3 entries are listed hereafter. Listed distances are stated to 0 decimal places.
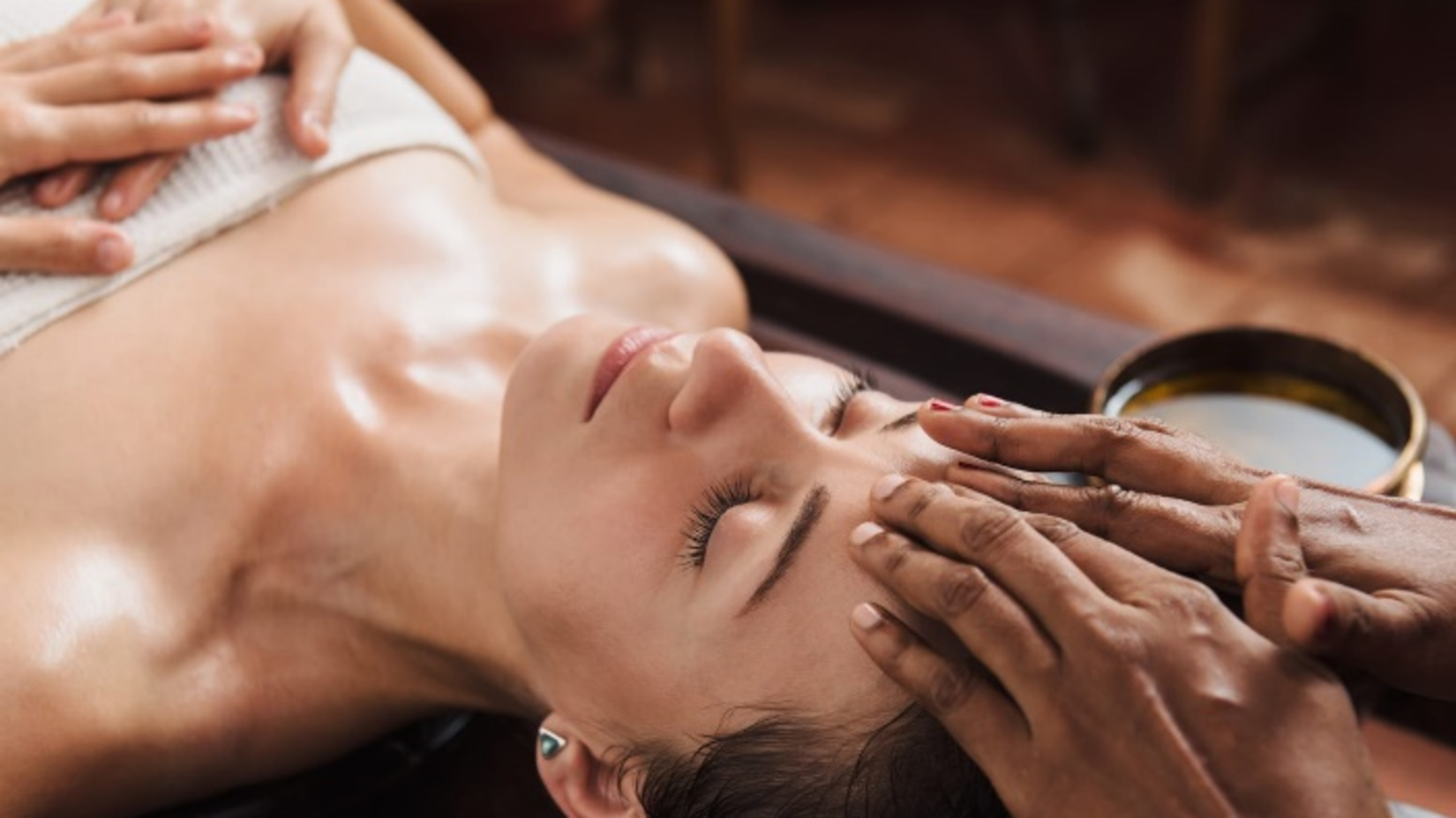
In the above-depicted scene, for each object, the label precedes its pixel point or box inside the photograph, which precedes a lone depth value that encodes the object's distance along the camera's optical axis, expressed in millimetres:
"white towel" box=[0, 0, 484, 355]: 1173
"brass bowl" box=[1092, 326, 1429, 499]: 1138
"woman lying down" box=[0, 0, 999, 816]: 931
